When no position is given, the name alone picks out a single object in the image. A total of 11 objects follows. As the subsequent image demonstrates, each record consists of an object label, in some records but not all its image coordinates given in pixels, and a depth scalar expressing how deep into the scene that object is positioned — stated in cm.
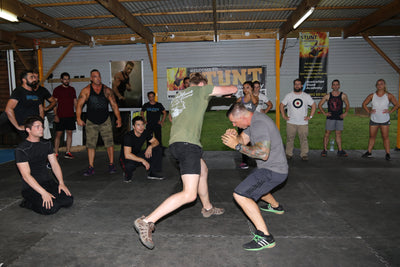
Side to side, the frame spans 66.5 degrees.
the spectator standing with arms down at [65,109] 859
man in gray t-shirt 328
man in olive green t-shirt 332
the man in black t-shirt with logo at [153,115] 870
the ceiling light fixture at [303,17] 804
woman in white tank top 776
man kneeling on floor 424
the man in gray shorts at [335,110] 816
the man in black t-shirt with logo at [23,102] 579
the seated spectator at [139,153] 594
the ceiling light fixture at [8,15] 744
